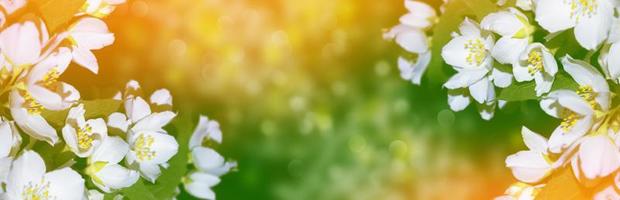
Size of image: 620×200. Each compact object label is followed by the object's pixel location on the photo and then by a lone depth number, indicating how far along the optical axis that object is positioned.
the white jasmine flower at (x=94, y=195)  0.89
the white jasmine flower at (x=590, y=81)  0.86
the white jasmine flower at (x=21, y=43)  0.84
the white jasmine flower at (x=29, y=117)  0.85
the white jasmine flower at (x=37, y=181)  0.86
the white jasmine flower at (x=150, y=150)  0.90
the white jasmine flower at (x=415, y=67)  0.99
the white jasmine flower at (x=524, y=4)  0.90
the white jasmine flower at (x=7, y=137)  0.85
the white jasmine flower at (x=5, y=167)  0.86
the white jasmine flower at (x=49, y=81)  0.85
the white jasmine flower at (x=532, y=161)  0.89
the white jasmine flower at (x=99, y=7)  0.89
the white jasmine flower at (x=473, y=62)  0.91
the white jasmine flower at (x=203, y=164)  0.98
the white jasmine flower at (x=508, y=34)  0.89
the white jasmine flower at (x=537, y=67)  0.87
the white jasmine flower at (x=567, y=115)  0.86
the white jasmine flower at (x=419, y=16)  0.98
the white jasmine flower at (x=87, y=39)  0.88
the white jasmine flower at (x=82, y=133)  0.87
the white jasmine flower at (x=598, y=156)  0.86
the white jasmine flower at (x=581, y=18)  0.86
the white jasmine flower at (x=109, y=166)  0.88
